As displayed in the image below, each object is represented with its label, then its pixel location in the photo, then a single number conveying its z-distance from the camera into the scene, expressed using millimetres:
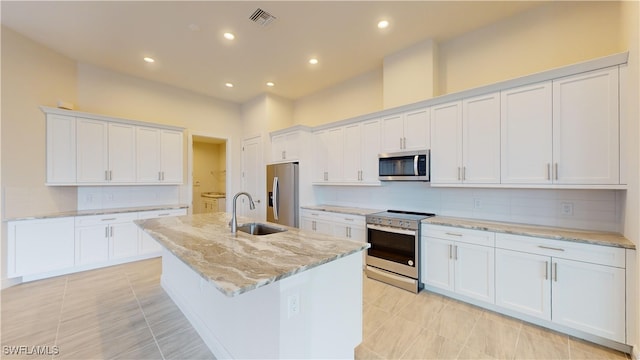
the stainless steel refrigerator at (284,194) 4426
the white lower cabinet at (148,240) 3953
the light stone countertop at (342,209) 3666
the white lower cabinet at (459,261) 2443
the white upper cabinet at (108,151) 3443
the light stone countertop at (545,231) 1917
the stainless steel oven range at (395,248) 2873
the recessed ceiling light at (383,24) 2840
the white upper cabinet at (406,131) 3125
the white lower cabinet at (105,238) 3473
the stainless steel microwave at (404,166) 3053
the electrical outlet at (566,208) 2429
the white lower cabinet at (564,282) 1868
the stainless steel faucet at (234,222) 2135
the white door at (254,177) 5155
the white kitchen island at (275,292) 1293
